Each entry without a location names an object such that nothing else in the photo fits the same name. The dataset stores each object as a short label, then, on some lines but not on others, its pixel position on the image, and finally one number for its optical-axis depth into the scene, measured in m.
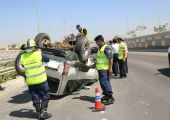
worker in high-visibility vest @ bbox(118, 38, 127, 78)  8.69
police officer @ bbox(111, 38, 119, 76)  9.01
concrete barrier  24.61
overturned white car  5.91
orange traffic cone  4.96
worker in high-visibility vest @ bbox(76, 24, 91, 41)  7.71
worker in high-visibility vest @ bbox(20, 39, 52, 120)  4.80
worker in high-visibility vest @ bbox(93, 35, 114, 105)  5.54
